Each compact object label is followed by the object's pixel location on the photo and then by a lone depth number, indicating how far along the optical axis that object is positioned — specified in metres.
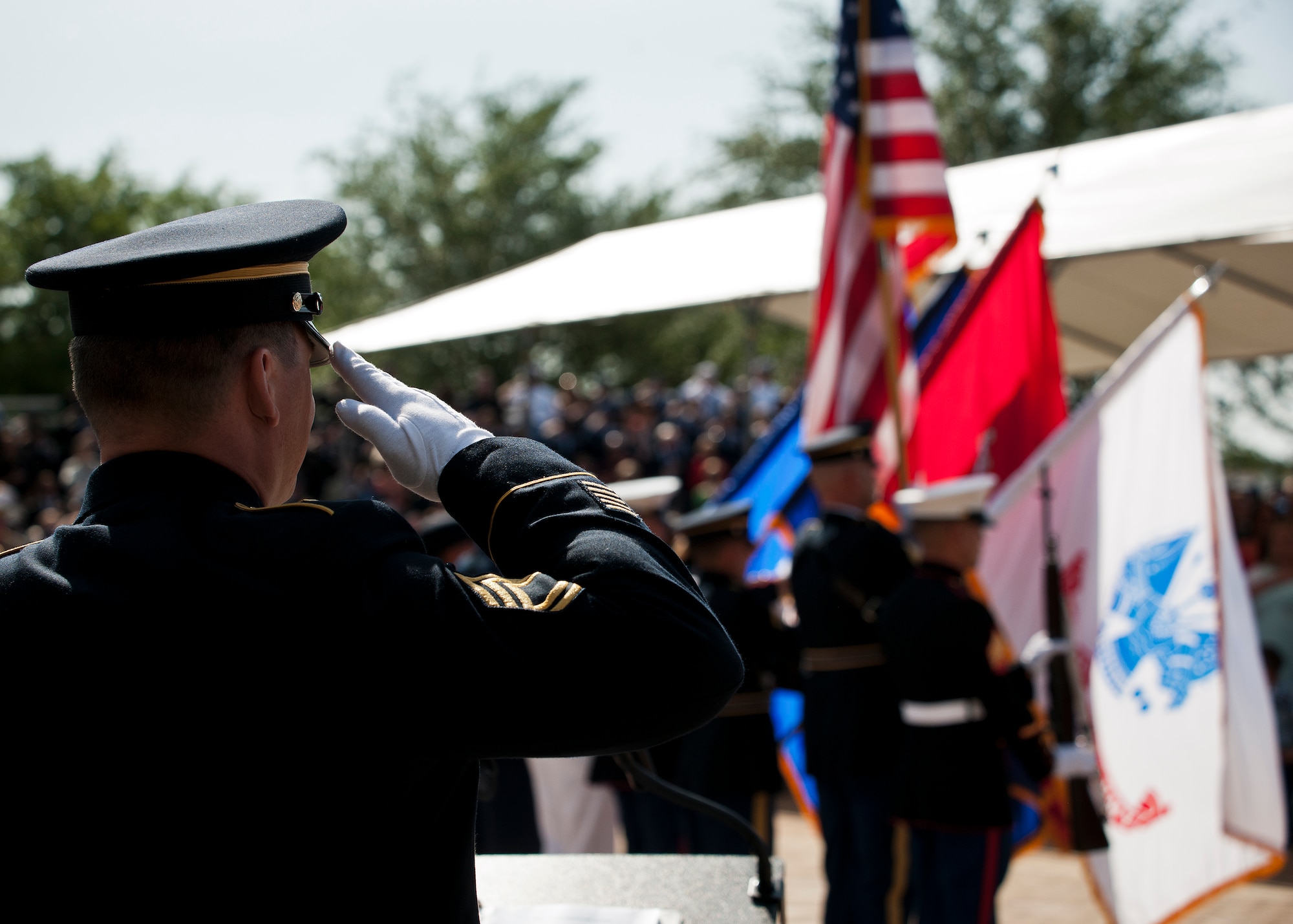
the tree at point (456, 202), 26.44
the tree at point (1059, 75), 17.89
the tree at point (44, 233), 23.77
